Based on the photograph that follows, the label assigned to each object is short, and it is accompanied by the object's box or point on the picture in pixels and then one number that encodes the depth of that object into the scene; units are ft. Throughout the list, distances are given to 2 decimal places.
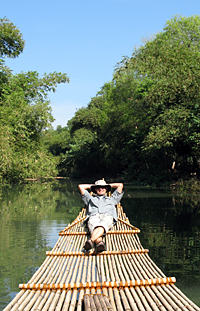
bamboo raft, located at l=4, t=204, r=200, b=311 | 8.83
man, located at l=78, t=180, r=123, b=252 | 15.17
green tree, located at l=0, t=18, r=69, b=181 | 48.88
